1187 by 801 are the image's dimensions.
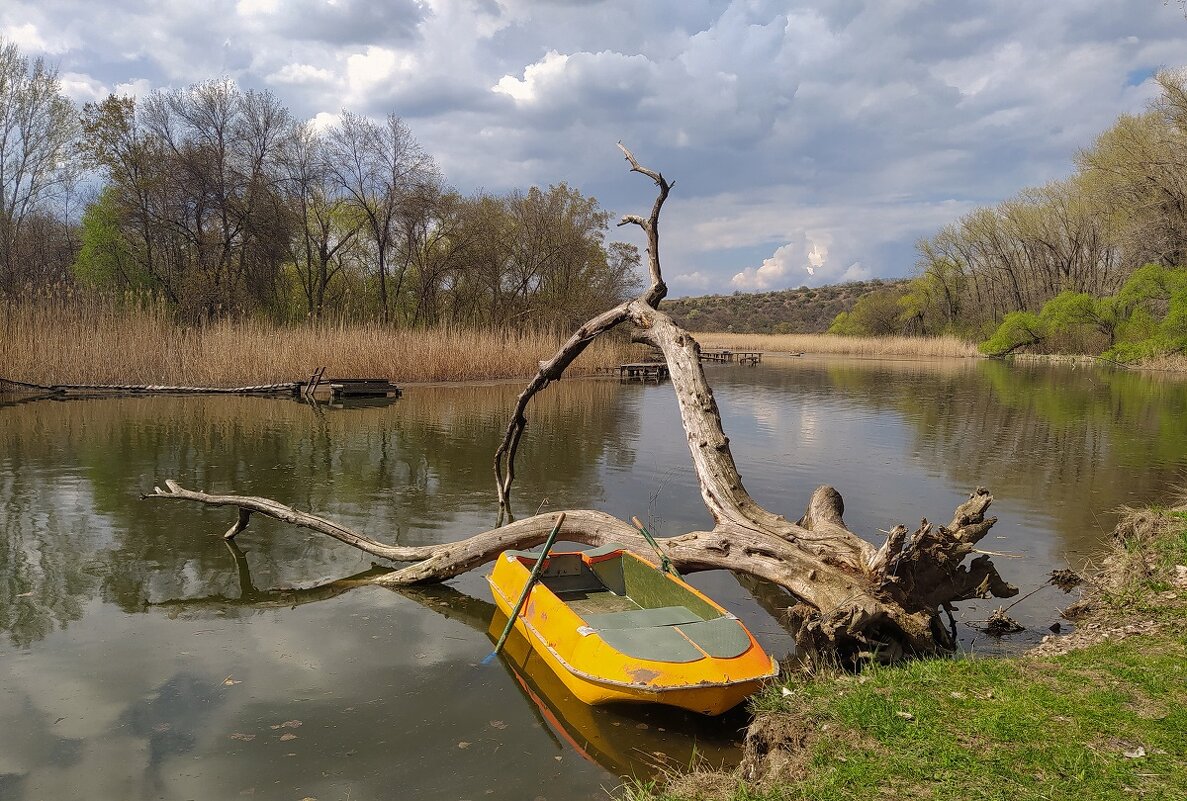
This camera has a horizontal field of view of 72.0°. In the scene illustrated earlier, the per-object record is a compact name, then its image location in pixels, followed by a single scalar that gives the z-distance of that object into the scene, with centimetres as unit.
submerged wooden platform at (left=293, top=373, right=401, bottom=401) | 2236
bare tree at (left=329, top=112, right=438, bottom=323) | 3656
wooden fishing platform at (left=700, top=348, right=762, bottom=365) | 4572
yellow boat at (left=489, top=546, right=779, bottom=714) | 470
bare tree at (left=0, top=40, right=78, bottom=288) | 3008
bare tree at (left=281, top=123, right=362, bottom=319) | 3575
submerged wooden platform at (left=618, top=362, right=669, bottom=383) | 3378
